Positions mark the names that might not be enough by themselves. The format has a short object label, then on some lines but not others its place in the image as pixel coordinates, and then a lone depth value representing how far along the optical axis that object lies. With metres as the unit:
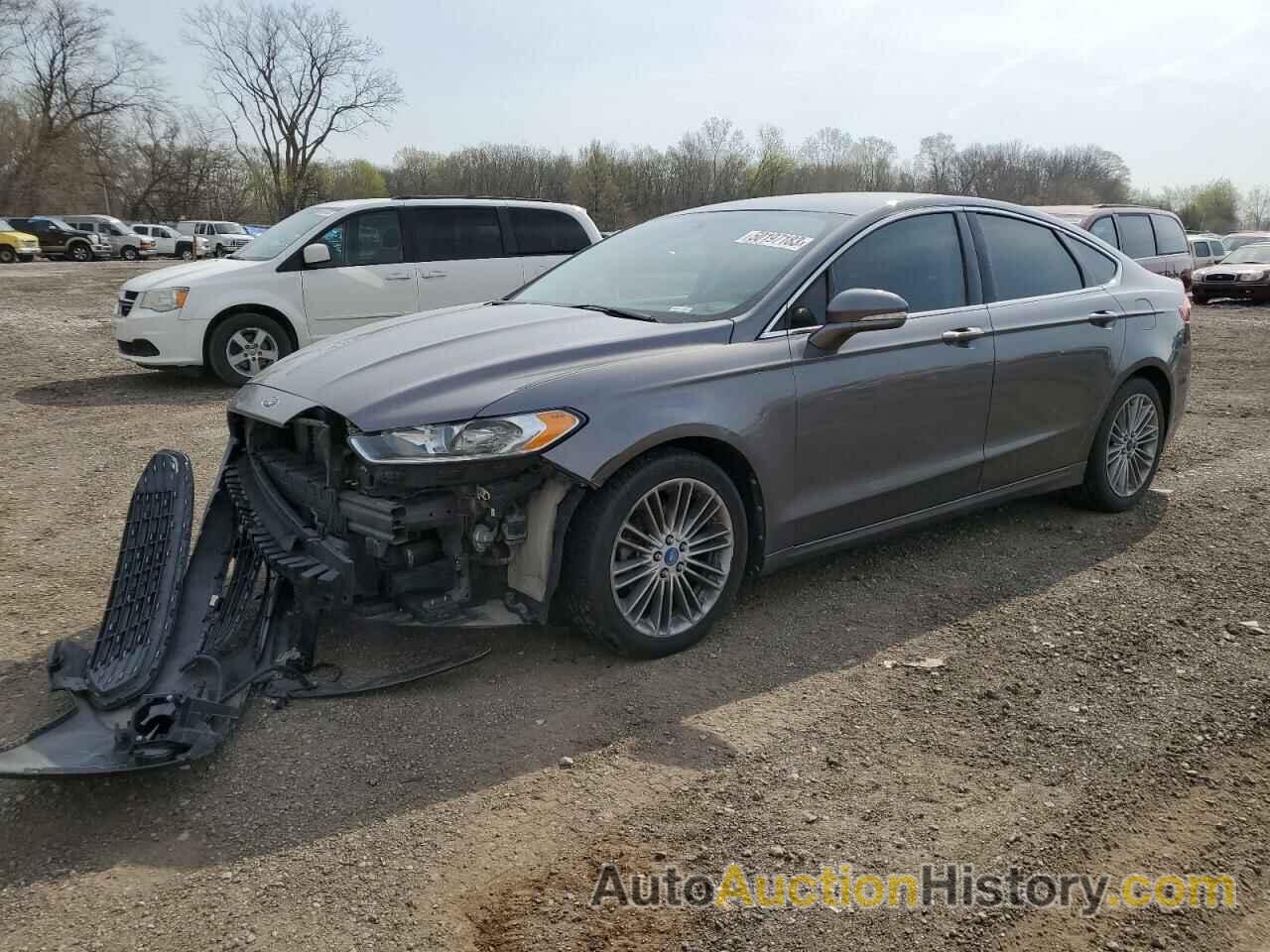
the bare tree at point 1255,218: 125.89
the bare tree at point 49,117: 61.38
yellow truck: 35.78
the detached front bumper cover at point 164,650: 2.91
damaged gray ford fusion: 3.35
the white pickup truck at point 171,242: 44.91
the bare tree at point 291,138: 70.62
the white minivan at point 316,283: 9.59
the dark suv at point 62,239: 38.91
